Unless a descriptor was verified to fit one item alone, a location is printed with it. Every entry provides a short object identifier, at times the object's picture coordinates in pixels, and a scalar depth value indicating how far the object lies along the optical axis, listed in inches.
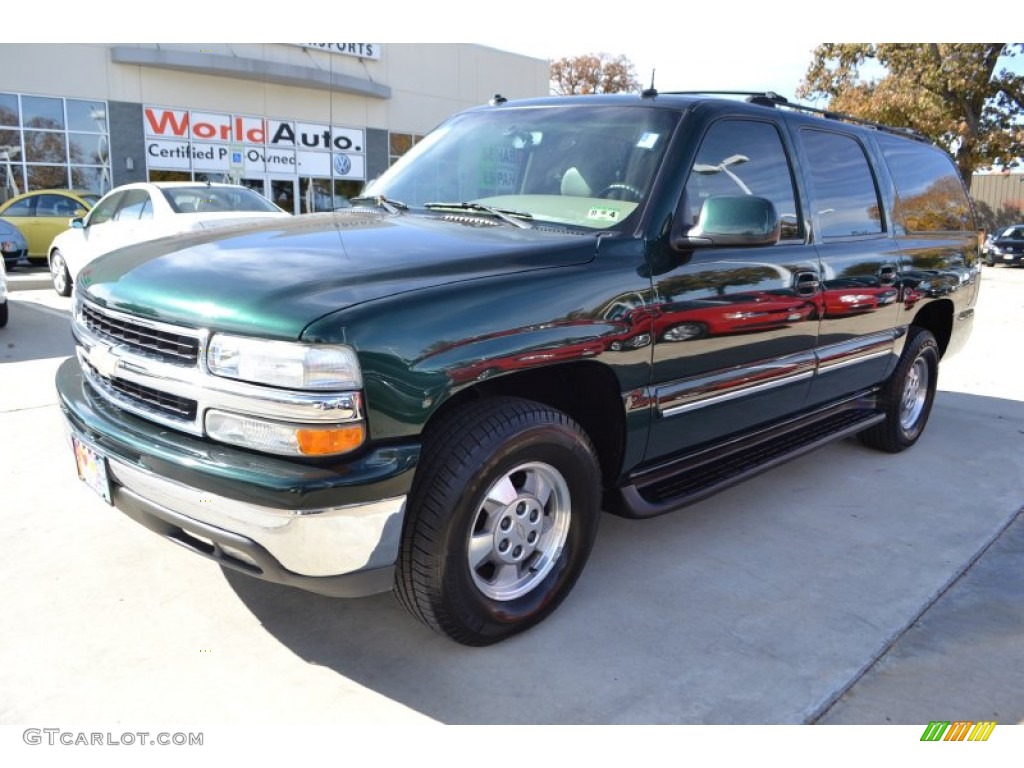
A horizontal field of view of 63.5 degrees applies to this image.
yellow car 614.2
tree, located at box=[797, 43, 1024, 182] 989.8
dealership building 759.7
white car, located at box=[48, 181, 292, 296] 378.9
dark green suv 94.0
